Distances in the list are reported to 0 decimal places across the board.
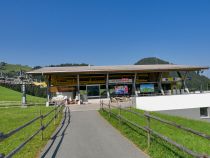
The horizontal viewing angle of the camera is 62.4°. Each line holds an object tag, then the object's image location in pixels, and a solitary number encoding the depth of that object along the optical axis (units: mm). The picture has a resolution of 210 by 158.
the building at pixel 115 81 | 23778
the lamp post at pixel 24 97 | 22168
